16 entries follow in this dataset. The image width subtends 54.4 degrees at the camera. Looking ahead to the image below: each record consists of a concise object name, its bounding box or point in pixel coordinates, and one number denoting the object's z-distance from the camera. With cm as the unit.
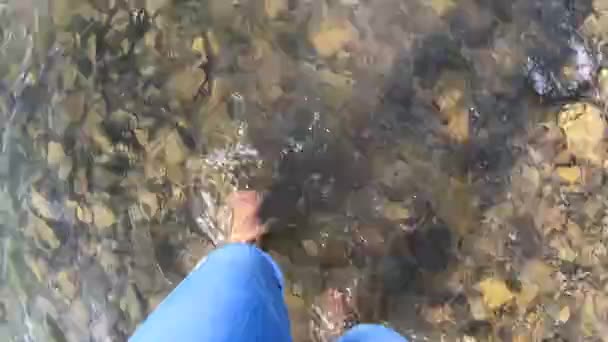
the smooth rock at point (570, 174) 88
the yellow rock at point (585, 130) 87
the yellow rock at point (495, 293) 91
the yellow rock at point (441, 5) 90
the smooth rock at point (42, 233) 102
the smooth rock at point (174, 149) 97
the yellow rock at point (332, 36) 93
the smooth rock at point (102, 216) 100
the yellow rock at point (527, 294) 90
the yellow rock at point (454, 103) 91
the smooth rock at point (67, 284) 102
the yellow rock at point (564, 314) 89
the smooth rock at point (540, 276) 90
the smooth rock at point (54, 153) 101
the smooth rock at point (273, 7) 95
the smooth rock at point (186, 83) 97
